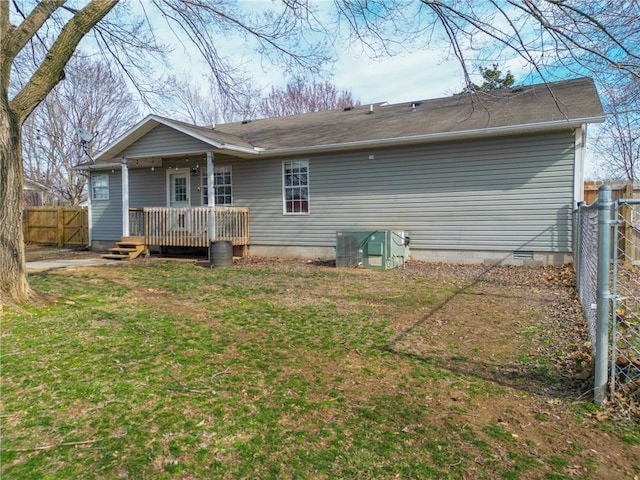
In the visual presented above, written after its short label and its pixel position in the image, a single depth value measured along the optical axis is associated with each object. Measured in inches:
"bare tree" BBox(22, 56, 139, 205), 903.7
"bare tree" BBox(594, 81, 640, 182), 709.3
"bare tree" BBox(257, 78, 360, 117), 1179.9
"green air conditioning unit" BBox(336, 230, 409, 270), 400.2
